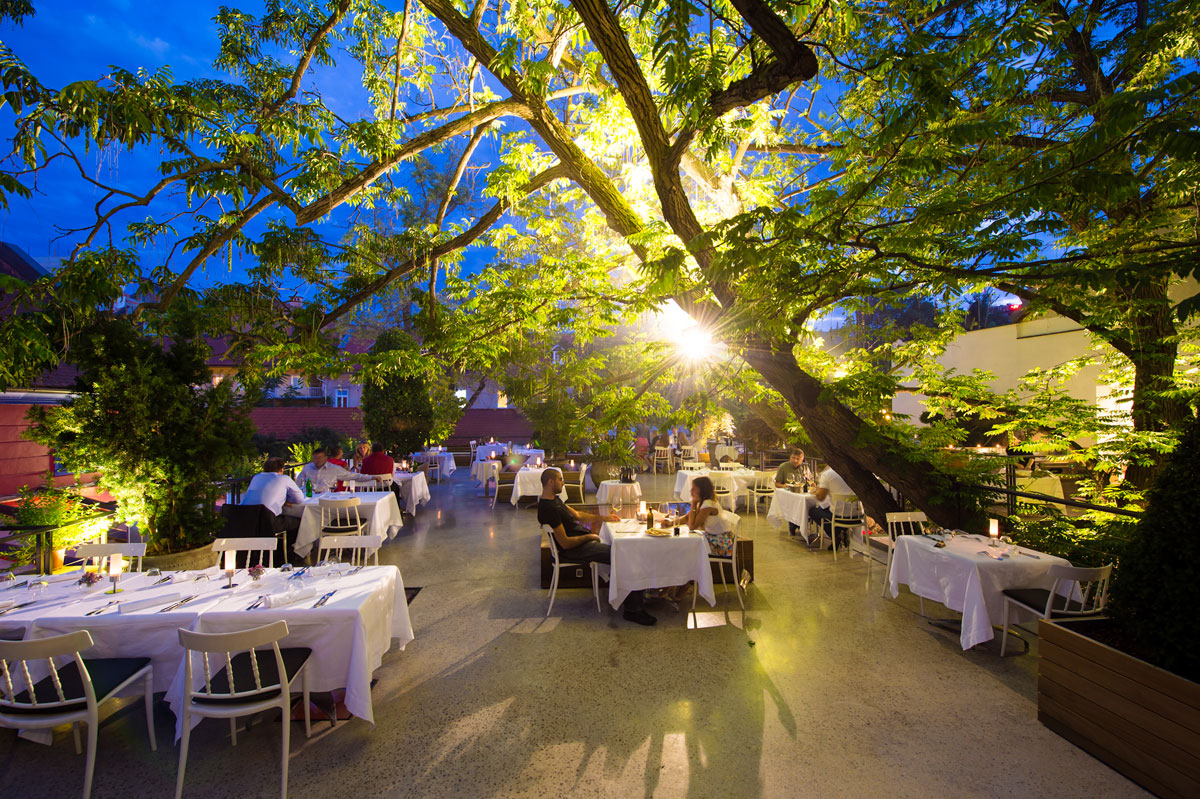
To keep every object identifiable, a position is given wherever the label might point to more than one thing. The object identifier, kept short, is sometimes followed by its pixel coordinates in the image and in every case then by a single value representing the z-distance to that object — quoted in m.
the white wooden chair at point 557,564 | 4.93
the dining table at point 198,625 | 2.86
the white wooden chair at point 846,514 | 6.66
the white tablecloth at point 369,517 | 6.55
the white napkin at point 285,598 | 3.00
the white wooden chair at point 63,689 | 2.26
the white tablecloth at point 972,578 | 3.98
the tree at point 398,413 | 11.98
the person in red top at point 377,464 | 8.86
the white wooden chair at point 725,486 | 8.71
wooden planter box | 2.36
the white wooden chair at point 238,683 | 2.38
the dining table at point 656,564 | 4.63
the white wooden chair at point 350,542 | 4.12
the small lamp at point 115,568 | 3.47
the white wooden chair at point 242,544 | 4.10
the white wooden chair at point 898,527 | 5.23
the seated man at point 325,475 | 8.15
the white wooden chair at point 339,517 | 6.33
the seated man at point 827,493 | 7.01
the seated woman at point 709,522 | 4.90
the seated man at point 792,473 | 8.68
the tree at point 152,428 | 4.17
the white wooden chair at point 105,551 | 3.87
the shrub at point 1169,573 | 2.46
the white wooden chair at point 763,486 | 9.75
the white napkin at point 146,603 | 3.00
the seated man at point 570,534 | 4.79
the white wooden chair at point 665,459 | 15.82
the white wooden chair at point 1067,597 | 3.51
